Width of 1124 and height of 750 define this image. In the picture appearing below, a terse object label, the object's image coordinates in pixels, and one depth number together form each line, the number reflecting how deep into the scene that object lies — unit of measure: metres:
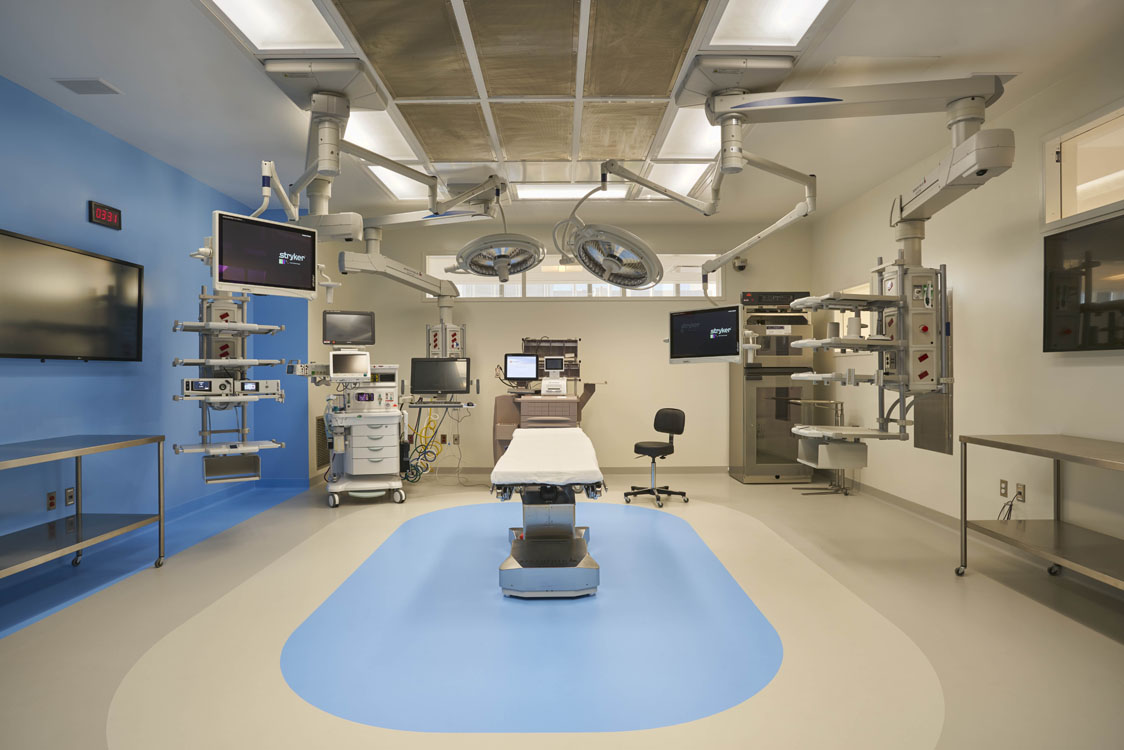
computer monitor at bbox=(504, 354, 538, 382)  6.85
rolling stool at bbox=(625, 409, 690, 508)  5.84
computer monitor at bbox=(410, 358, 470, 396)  6.51
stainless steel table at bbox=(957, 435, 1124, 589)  2.82
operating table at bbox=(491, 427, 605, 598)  3.35
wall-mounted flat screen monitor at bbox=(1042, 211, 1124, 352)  3.30
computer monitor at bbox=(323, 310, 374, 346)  6.14
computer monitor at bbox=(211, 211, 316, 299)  3.95
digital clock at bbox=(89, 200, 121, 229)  4.26
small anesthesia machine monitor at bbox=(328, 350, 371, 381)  5.65
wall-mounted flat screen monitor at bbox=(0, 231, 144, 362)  3.60
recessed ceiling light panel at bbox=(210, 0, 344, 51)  2.99
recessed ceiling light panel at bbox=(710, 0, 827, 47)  2.98
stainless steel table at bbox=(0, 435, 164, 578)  3.06
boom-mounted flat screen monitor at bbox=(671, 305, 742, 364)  4.87
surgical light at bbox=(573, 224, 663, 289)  3.76
